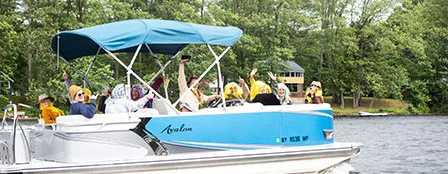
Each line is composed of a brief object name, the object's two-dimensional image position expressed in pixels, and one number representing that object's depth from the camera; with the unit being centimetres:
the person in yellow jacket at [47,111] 1173
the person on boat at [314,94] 1386
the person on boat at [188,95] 1186
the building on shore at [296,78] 6337
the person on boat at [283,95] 1338
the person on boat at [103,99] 1348
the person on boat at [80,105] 1071
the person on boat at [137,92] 1212
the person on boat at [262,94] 1238
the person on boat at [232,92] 1329
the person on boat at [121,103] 1140
